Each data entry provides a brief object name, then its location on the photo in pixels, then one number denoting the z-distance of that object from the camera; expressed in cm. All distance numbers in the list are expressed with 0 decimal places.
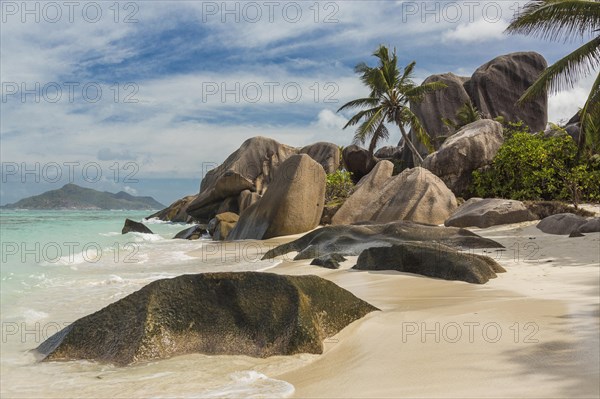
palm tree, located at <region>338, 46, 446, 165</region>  2848
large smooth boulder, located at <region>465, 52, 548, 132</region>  3712
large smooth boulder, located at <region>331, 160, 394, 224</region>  1634
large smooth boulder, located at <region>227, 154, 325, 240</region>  1505
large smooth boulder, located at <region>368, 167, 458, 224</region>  1450
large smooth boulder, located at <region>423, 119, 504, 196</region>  1936
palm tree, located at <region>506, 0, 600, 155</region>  1281
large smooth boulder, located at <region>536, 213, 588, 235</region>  966
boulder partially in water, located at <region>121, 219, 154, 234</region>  2172
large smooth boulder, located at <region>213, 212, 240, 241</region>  1728
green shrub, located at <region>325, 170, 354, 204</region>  2264
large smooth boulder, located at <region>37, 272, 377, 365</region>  331
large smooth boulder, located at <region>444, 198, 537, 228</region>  1222
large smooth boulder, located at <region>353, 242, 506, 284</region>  530
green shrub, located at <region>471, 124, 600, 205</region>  1631
